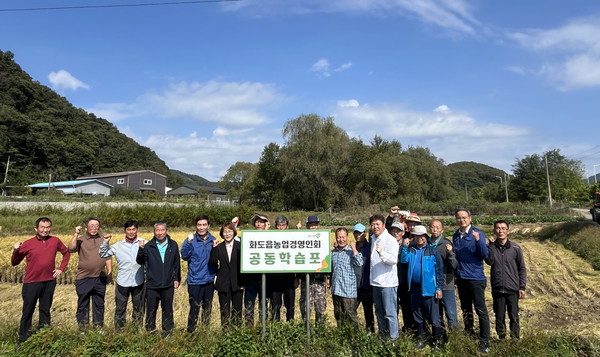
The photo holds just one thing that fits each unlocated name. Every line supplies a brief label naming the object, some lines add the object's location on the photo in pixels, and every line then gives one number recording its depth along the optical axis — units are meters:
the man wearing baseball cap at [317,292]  4.94
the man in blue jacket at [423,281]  4.42
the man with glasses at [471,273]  4.41
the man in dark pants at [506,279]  4.42
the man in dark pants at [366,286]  4.77
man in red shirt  4.78
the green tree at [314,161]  38.62
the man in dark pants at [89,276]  4.99
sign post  4.57
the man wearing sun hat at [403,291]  4.72
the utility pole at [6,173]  55.52
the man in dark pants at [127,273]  5.00
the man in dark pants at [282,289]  5.05
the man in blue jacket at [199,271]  4.89
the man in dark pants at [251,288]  4.98
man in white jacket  4.38
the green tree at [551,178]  46.91
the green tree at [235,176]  77.00
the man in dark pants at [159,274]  4.82
